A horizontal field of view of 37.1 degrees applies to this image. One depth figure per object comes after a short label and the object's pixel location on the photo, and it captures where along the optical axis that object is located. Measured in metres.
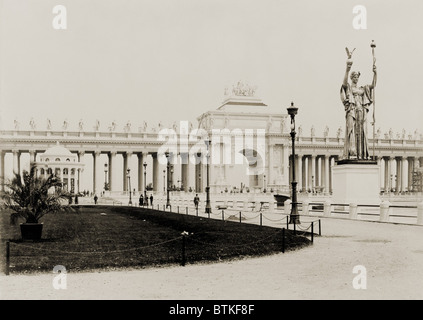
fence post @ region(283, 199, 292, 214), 42.58
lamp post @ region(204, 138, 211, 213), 44.49
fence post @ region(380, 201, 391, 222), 31.73
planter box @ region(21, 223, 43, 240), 23.67
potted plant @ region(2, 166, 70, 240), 23.12
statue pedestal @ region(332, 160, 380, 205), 36.94
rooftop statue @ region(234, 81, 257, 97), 120.31
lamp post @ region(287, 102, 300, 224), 30.06
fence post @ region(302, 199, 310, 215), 40.62
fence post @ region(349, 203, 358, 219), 34.29
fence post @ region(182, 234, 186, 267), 16.78
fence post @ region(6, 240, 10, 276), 15.49
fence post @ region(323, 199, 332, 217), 37.94
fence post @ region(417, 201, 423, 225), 29.10
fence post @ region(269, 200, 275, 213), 47.78
